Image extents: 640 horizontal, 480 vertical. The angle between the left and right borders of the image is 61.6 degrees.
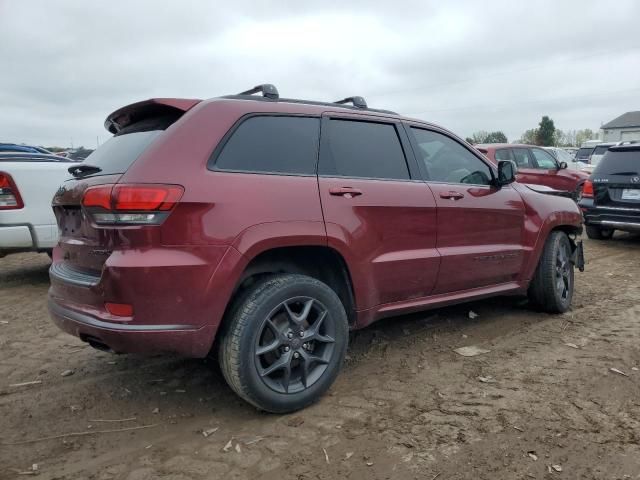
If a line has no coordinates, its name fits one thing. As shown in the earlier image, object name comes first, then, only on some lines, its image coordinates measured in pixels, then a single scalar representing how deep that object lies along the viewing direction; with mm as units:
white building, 58331
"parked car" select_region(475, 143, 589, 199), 11617
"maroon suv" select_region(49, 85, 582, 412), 2689
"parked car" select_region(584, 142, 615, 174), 22569
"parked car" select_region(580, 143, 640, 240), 8328
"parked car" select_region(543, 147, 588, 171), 17734
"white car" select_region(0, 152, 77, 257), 5617
